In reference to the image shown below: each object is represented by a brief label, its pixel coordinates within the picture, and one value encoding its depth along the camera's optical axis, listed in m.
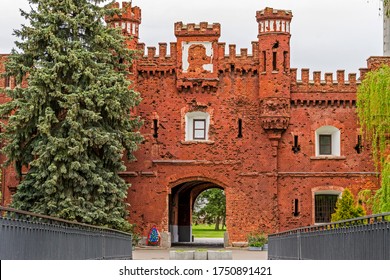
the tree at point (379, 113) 24.98
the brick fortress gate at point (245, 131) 38.72
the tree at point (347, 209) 33.72
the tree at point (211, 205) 74.94
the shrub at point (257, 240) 37.72
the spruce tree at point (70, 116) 32.12
